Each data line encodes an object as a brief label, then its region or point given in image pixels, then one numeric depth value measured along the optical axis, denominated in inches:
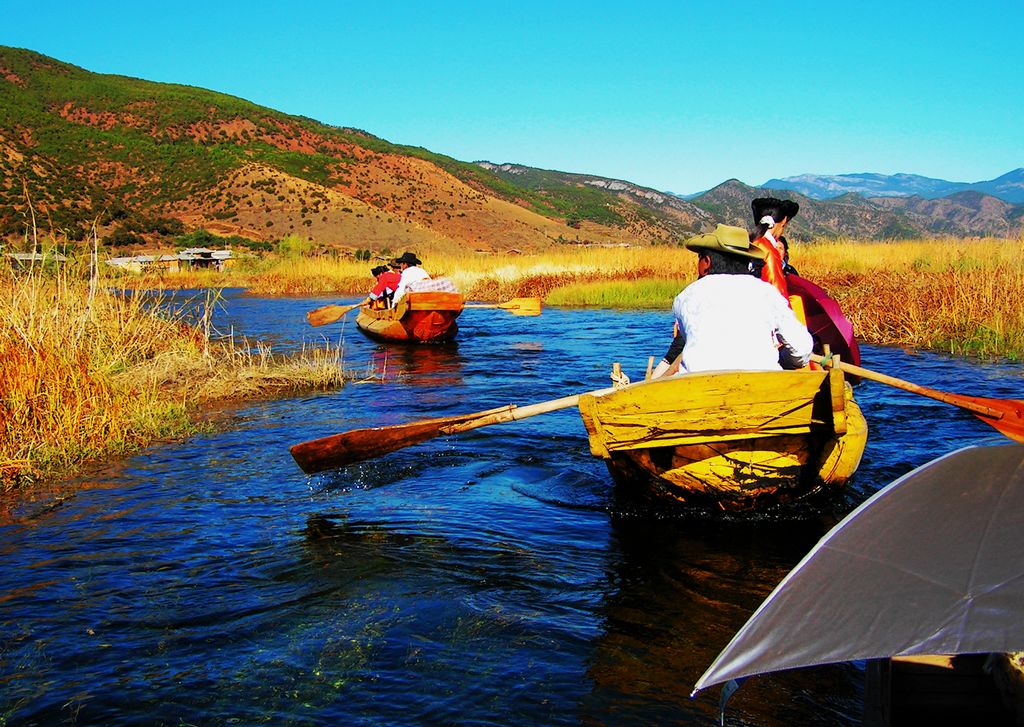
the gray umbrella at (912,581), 73.3
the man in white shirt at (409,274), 632.4
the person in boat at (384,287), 689.0
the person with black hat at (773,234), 257.3
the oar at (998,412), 213.3
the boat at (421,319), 611.2
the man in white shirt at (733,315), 209.6
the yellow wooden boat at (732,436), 192.5
